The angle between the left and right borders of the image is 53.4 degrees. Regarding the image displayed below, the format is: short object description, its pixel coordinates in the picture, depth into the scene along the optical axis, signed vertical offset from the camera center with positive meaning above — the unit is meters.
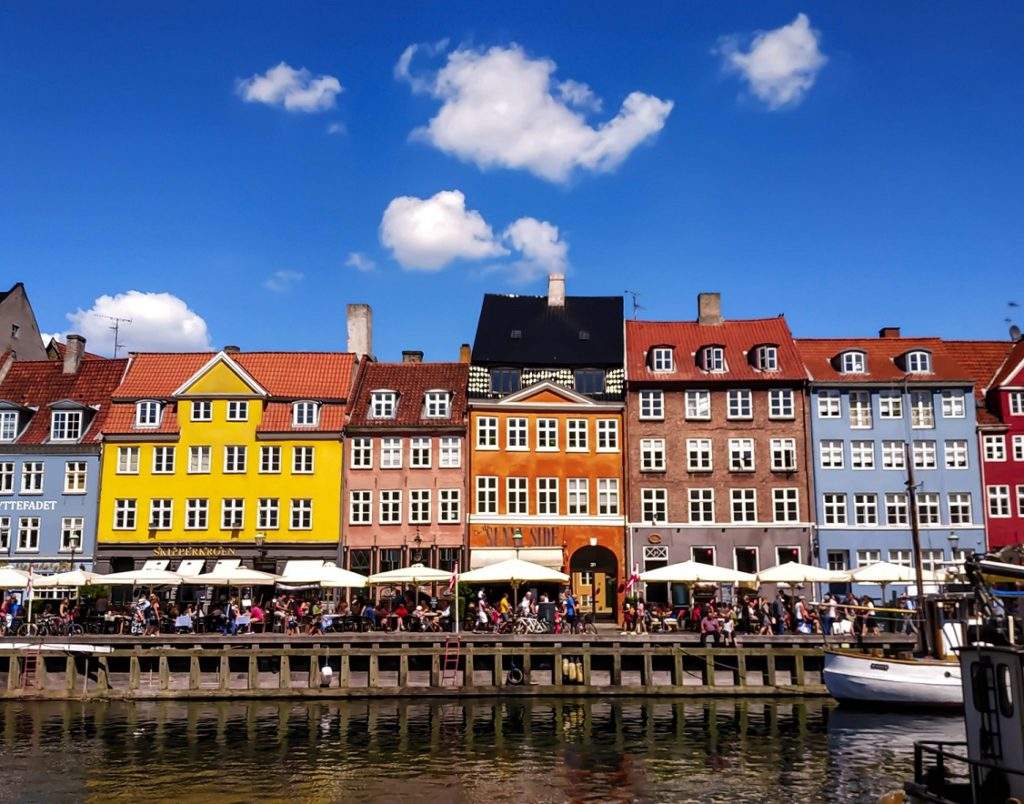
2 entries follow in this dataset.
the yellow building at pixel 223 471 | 51.88 +5.75
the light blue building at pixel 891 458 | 51.75 +6.13
